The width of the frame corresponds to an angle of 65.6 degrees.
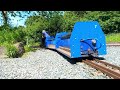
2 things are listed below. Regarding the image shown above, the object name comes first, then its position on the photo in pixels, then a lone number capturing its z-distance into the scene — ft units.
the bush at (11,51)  19.35
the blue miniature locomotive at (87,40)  13.74
